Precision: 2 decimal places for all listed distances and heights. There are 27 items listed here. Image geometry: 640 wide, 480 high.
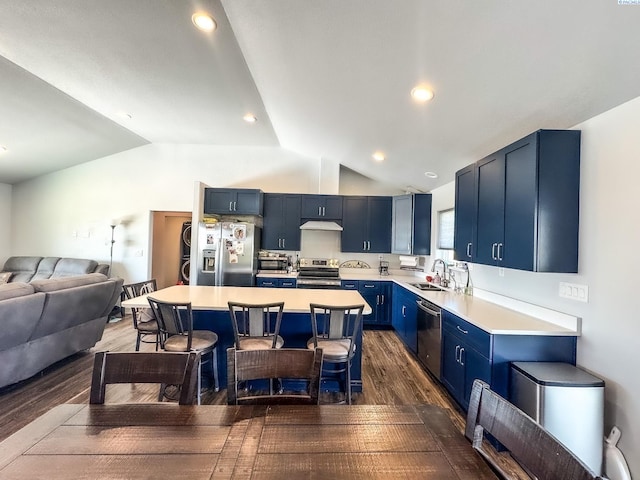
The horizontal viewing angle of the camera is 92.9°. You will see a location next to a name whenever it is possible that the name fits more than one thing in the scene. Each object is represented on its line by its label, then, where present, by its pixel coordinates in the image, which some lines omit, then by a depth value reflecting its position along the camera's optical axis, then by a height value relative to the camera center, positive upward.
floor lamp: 5.58 +0.04
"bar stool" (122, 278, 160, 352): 2.85 -0.80
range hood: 5.14 +0.31
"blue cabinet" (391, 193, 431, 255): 4.82 +0.37
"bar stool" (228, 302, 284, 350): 2.27 -0.68
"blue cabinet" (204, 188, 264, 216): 5.16 +0.66
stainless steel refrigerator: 4.83 -0.18
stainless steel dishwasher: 2.99 -0.93
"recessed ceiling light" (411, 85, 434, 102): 2.29 +1.19
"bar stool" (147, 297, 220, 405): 2.31 -0.74
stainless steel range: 4.86 -0.50
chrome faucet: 4.03 -0.31
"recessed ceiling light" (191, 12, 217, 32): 2.35 +1.73
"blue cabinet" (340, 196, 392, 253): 5.36 +0.40
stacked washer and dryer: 6.45 -0.23
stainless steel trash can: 1.78 -0.94
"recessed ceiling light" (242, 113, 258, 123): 4.22 +1.75
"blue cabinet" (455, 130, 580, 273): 2.06 +0.35
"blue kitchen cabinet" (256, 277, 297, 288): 4.98 -0.65
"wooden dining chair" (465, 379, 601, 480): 0.75 -0.54
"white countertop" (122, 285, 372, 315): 2.53 -0.53
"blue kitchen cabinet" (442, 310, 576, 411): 2.10 -0.71
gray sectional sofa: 2.61 -0.83
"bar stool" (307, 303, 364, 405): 2.27 -0.75
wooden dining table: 0.85 -0.64
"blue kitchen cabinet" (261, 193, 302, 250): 5.37 +0.40
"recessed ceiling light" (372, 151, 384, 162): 4.11 +1.26
